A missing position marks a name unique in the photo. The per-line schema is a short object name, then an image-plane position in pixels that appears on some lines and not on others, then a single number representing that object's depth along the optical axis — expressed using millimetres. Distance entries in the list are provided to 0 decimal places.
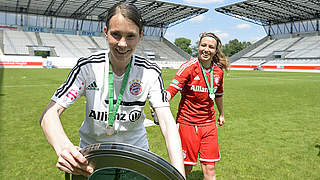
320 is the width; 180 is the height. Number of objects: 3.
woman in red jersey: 3617
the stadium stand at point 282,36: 52344
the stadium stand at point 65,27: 52812
